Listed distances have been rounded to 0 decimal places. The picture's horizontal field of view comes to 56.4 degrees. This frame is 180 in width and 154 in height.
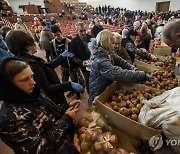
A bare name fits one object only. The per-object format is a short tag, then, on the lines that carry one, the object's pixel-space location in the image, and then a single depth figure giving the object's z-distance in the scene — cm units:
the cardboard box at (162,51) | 320
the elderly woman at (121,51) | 232
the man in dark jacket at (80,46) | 254
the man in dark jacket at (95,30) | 374
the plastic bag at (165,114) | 81
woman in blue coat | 153
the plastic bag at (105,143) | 90
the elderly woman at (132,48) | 273
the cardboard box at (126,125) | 91
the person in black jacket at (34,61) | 126
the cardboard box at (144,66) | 209
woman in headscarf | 78
